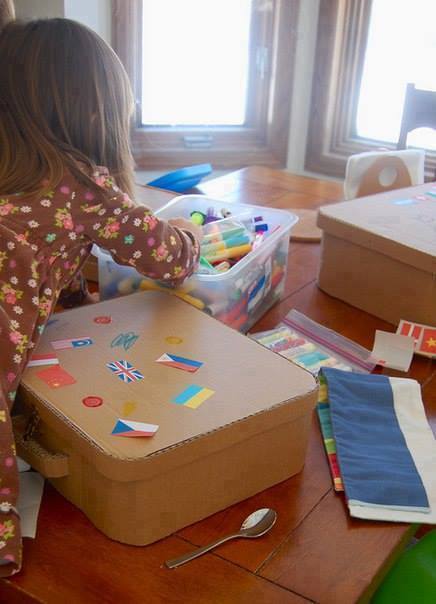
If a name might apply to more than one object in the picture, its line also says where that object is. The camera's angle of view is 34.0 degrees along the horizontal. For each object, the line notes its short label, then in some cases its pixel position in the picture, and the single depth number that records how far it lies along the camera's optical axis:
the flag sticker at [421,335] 1.05
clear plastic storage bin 1.00
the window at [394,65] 2.05
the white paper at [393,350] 1.02
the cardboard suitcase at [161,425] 0.68
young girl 0.85
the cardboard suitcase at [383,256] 1.09
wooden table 0.64
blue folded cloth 0.76
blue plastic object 1.58
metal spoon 0.67
